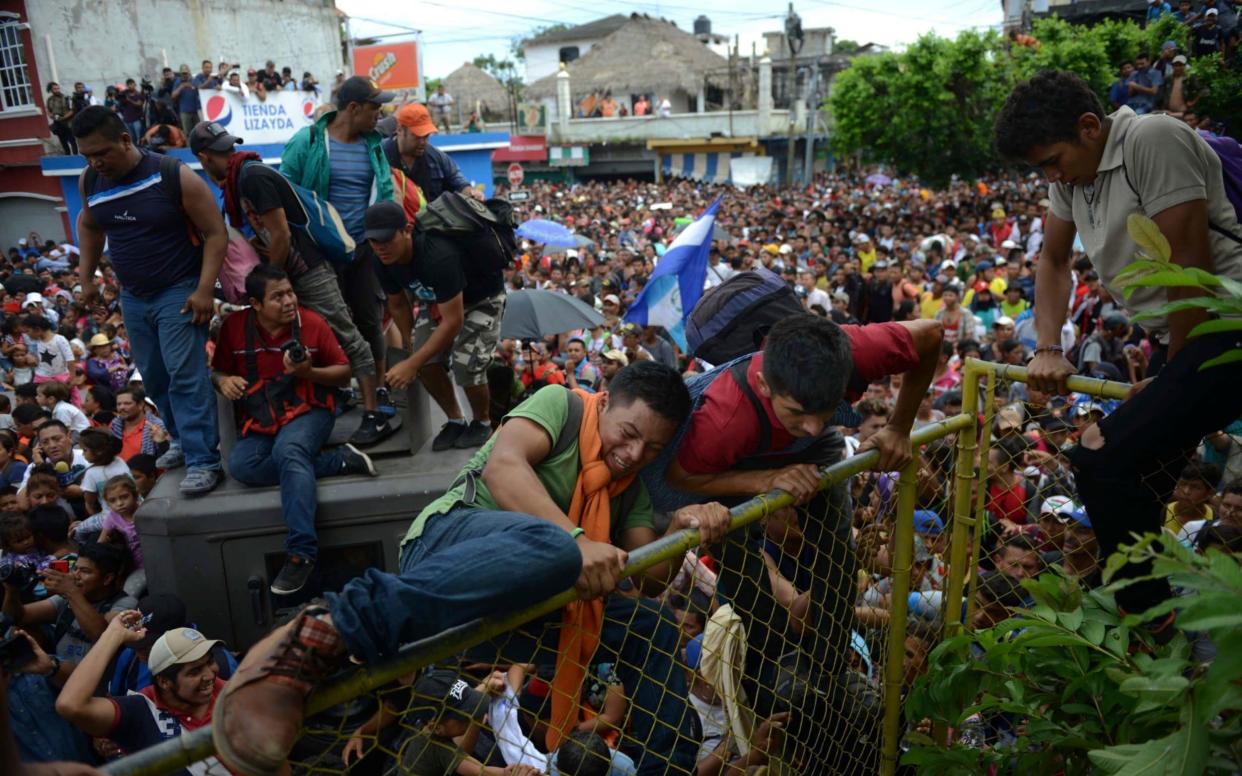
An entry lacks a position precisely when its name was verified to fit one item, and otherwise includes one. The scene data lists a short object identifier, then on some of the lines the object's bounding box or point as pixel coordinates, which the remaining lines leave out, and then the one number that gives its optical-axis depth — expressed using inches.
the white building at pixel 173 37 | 932.0
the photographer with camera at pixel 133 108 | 853.2
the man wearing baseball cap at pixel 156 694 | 137.7
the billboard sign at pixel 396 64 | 1219.9
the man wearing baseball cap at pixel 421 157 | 221.5
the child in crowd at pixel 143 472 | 254.5
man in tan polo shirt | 104.4
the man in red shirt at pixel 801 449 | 107.3
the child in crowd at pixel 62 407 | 346.6
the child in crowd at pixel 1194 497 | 160.2
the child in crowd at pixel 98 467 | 267.6
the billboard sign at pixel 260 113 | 838.5
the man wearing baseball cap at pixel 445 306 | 187.3
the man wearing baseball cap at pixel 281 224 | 193.2
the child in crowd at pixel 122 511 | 225.6
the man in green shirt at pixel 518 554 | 63.7
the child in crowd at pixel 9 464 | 300.0
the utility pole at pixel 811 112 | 1182.0
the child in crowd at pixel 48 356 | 434.0
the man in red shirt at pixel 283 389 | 187.0
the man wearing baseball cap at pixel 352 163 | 205.0
